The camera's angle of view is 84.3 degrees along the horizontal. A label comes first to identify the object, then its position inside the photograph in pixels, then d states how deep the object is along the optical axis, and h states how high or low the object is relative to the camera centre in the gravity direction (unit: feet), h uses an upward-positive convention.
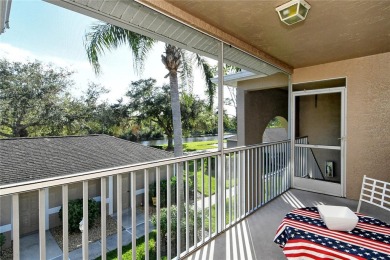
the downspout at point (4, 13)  4.55 +2.46
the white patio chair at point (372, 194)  7.47 -2.49
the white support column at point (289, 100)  15.61 +1.87
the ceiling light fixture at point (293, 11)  6.84 +3.82
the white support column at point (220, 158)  9.44 -1.41
